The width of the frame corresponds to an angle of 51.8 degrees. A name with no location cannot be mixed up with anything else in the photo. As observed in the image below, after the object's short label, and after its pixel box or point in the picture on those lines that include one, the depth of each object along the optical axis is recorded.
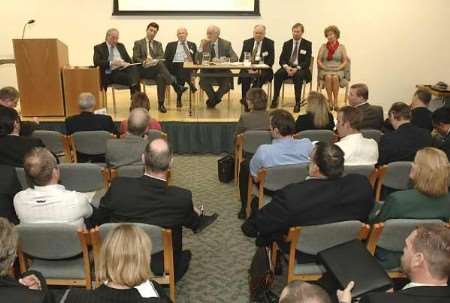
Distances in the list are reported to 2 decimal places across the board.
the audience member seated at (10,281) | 1.86
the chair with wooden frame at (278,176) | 3.65
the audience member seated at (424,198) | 2.81
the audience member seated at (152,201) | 2.82
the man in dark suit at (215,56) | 7.62
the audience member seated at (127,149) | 4.00
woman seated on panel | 7.48
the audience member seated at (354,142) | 3.85
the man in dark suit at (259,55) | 7.58
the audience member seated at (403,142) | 4.09
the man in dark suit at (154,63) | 7.33
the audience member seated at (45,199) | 2.82
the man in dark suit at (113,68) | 7.15
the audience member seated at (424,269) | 1.85
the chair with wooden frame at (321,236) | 2.59
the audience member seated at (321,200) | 2.78
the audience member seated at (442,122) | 4.38
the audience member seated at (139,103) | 5.02
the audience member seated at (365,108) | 5.21
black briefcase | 5.57
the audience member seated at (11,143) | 3.92
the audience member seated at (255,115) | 5.23
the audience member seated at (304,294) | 1.60
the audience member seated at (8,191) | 3.13
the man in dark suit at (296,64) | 7.48
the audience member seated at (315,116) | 5.00
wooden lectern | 6.37
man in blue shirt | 3.88
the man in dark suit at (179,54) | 7.80
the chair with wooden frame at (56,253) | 2.54
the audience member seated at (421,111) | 5.07
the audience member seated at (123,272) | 1.89
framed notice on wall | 9.16
